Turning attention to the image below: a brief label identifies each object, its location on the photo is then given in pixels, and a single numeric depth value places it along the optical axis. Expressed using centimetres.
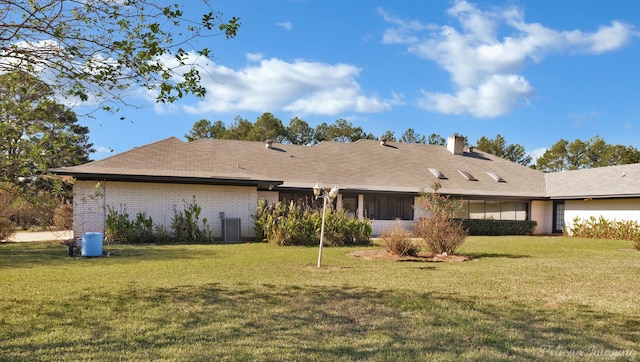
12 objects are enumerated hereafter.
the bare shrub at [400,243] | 1283
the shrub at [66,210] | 771
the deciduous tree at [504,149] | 5694
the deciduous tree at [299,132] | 5231
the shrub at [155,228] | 1695
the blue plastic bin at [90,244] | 1240
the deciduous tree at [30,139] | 669
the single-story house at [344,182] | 1809
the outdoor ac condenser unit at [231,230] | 1847
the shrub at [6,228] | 1694
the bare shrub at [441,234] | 1315
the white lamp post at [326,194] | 1126
